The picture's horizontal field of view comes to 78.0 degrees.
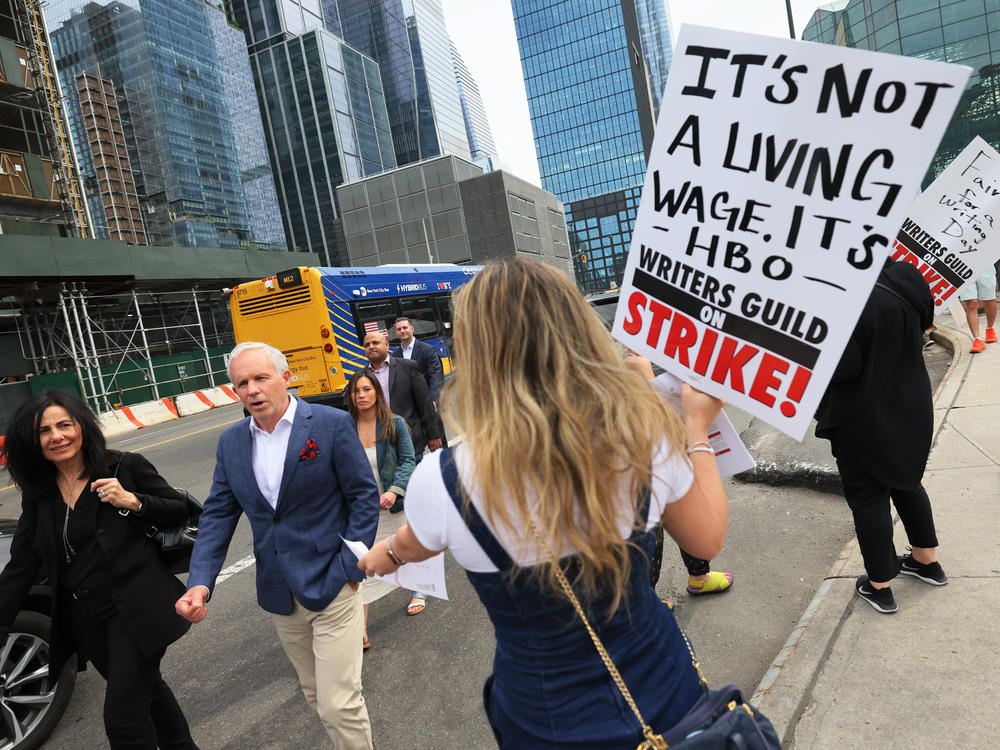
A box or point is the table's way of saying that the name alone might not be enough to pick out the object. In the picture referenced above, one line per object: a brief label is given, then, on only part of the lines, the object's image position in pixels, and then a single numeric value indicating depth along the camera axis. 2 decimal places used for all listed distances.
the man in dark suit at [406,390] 5.26
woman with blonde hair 1.17
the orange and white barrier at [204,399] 19.17
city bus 11.82
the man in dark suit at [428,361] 6.48
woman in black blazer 2.50
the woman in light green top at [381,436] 4.07
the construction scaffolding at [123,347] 19.48
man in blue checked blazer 2.41
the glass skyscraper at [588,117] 112.69
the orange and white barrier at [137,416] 16.75
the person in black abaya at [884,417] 2.80
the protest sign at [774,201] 1.38
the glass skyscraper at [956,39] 32.06
